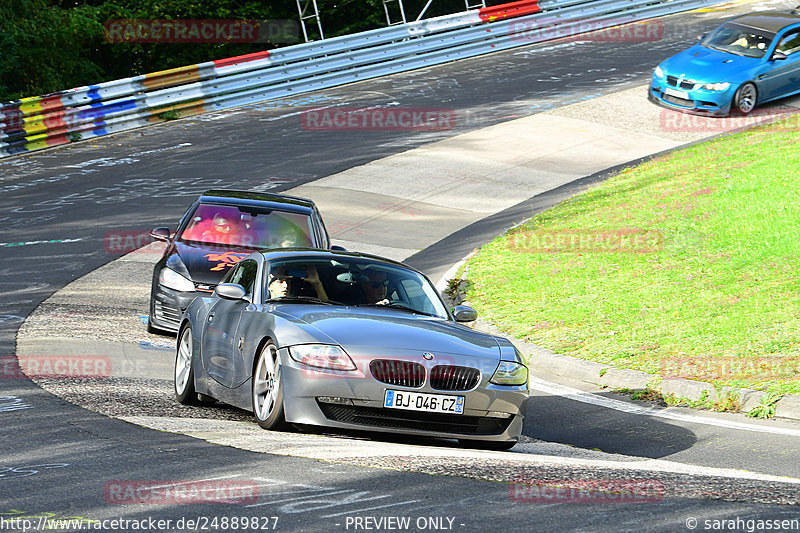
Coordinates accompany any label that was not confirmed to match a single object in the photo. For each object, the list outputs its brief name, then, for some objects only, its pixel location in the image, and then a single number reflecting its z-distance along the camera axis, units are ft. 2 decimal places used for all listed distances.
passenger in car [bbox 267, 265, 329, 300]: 56.13
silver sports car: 48.11
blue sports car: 161.07
